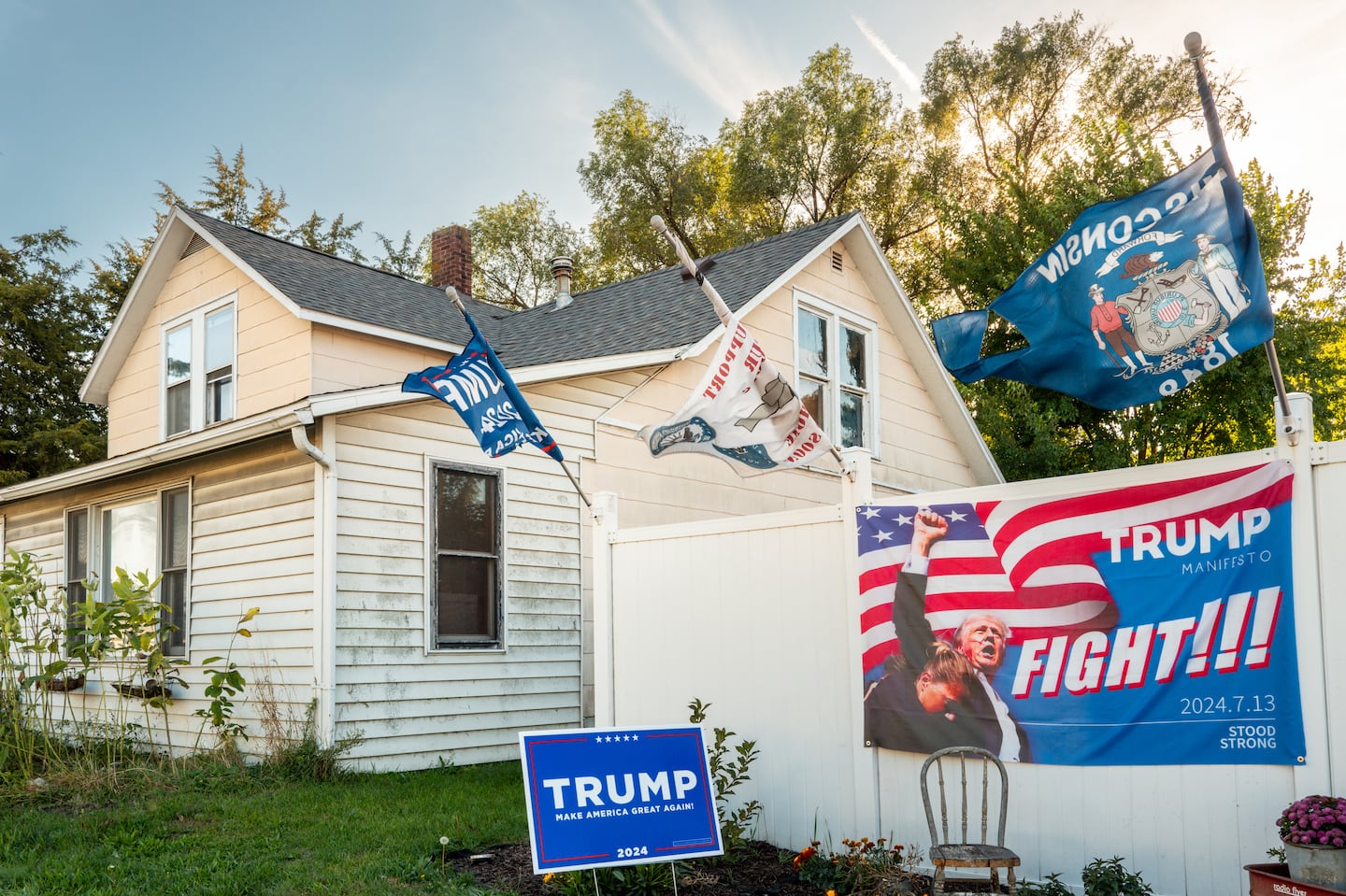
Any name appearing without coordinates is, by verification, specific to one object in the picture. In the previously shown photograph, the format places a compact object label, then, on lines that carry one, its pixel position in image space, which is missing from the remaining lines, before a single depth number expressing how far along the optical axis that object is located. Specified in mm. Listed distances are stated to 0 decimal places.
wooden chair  4629
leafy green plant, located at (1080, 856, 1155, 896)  4711
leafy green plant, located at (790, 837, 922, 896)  5152
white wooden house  9086
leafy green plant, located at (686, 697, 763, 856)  6109
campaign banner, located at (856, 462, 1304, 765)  4668
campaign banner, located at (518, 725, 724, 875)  5070
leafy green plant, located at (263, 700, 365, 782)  8430
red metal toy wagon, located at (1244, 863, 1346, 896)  3990
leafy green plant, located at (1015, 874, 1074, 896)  4906
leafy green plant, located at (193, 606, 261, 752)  8906
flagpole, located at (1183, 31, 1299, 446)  4121
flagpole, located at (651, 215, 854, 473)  5801
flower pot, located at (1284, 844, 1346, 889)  3938
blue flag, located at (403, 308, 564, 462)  7109
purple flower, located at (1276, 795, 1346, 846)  4008
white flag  5789
